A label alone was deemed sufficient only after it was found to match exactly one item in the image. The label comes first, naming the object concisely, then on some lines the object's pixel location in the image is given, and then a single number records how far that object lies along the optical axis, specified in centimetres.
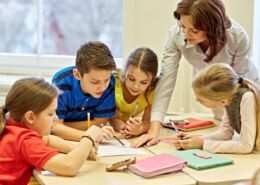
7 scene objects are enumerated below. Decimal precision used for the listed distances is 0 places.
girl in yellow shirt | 273
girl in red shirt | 224
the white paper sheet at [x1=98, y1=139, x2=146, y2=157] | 248
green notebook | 234
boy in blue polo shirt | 262
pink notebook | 225
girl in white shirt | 248
